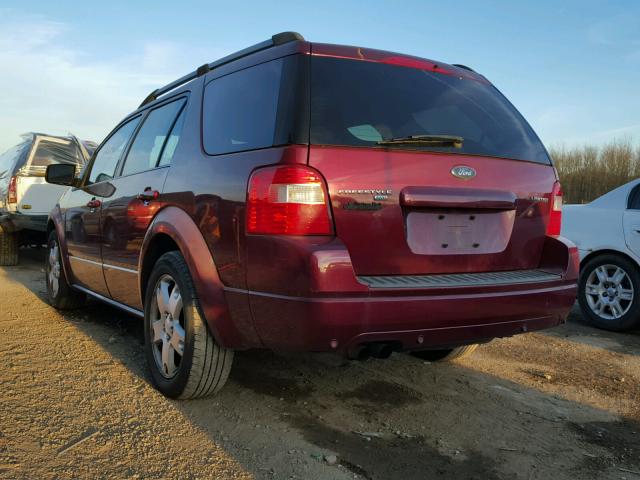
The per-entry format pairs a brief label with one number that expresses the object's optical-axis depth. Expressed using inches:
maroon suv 95.6
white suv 346.6
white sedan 210.2
